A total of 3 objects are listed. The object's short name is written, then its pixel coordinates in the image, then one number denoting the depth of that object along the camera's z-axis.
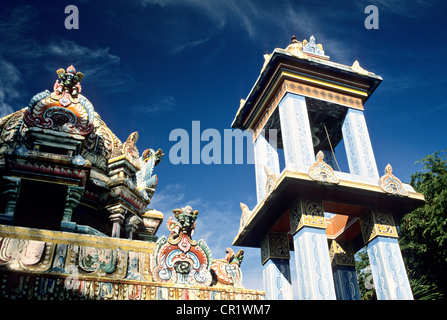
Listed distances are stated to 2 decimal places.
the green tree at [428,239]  18.67
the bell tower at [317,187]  10.14
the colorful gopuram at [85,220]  8.22
